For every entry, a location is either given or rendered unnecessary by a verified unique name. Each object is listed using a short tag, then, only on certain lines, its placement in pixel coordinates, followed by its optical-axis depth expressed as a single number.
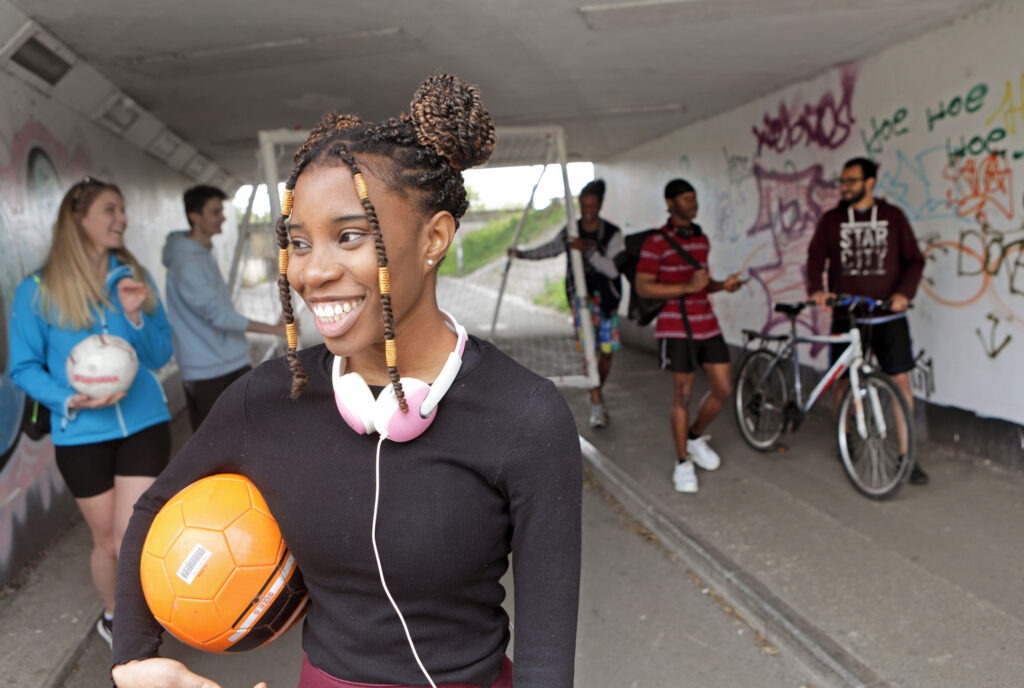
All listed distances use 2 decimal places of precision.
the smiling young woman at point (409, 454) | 1.32
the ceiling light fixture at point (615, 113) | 9.12
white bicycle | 5.11
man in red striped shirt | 5.70
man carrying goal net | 7.40
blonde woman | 3.50
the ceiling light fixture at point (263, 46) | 5.46
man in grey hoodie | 4.96
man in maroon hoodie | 5.46
